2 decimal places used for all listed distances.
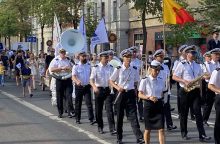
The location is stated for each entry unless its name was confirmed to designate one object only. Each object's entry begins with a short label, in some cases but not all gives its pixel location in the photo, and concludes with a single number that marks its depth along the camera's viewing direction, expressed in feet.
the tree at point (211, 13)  80.64
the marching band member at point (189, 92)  36.08
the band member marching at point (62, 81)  47.70
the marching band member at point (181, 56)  39.19
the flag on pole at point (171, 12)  45.91
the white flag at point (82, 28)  62.45
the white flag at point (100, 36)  60.29
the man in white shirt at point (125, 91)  35.17
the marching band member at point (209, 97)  43.52
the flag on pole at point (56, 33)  64.02
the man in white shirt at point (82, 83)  43.91
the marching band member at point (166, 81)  34.63
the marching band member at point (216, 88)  31.96
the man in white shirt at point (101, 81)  39.99
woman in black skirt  31.60
